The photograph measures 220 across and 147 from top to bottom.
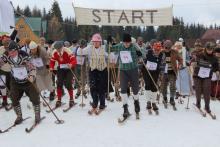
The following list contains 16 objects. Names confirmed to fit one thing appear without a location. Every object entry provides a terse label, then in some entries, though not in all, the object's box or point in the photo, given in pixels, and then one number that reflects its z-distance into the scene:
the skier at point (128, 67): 10.52
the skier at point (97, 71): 11.34
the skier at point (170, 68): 12.16
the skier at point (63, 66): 12.02
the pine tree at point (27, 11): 115.56
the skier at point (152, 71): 11.37
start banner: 13.36
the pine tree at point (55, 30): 76.22
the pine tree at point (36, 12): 121.76
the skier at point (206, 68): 11.16
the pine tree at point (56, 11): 83.00
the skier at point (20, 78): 9.66
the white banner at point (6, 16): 11.98
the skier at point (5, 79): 12.12
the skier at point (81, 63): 14.41
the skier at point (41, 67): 12.02
